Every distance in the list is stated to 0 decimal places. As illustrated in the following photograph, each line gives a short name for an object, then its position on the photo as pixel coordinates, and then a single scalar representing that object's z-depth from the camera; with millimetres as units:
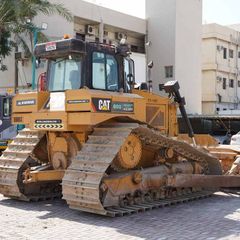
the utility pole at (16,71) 28547
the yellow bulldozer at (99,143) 8828
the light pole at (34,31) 24805
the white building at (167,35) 34438
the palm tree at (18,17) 22859
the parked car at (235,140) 15639
